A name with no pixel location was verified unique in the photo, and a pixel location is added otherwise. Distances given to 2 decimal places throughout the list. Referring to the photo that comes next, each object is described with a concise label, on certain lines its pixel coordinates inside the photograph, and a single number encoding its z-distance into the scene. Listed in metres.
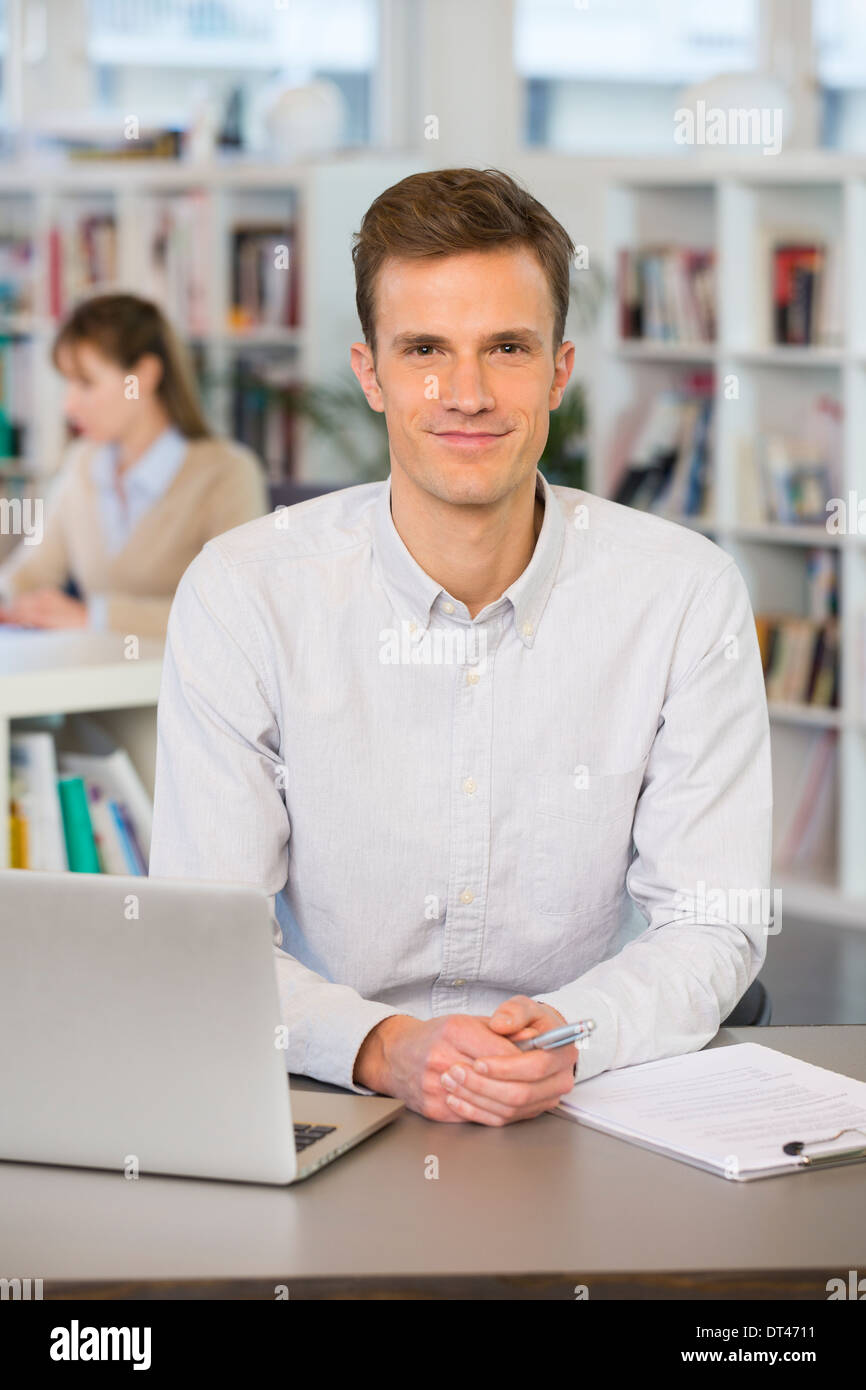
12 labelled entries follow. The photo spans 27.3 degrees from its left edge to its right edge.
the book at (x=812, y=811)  4.79
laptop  1.20
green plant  5.12
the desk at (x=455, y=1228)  1.10
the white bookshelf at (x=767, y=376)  4.47
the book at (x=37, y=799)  2.54
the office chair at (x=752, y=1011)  1.83
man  1.72
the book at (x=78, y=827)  2.61
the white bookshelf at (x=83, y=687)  2.50
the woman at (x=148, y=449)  4.12
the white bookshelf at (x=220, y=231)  5.37
